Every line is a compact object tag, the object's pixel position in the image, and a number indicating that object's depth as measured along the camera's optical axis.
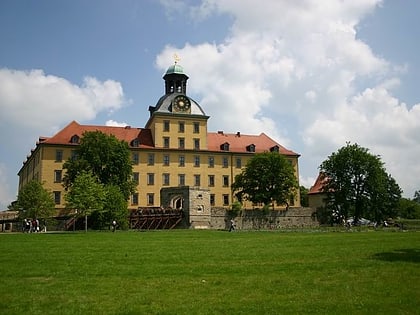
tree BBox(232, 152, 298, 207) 65.88
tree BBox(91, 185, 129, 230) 47.78
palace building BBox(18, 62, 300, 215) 68.56
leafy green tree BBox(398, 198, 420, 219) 102.50
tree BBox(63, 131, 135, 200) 54.28
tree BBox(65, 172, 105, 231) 41.75
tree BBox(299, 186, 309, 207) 102.94
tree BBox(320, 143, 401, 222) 69.62
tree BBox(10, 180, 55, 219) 47.56
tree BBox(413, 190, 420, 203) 171.82
